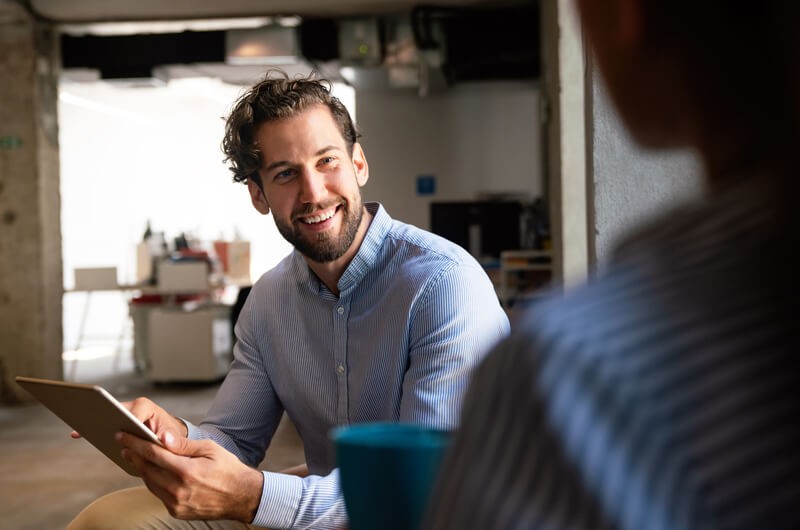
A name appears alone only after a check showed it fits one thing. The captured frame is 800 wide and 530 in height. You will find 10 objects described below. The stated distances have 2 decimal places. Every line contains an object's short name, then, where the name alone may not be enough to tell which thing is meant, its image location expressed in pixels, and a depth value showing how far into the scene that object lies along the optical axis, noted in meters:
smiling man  1.60
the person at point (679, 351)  0.33
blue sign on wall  9.62
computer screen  6.41
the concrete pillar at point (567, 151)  3.67
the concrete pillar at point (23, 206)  6.95
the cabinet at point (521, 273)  5.63
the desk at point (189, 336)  7.32
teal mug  0.54
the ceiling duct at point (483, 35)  7.21
